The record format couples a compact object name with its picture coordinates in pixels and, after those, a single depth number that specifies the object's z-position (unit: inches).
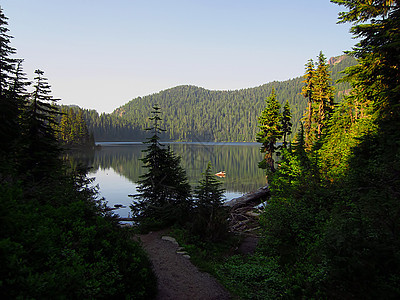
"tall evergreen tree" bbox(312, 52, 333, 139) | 1245.1
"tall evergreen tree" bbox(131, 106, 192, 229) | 548.4
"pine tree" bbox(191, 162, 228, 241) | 458.6
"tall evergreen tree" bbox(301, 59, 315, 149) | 1280.8
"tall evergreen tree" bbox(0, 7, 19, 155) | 570.6
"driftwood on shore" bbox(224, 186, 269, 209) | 857.5
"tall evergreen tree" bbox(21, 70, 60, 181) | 575.9
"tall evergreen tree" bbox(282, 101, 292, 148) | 1336.5
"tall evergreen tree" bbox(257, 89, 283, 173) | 1255.0
